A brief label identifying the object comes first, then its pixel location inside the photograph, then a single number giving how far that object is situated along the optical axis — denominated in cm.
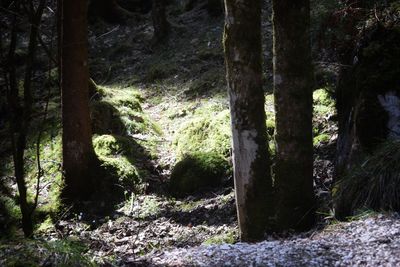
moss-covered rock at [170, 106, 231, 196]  765
